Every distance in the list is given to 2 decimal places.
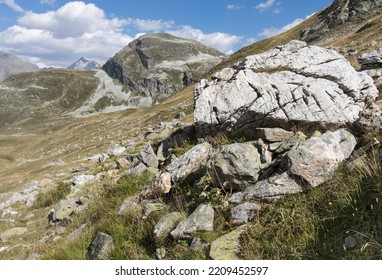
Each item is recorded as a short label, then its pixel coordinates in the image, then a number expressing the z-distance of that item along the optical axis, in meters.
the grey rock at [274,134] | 10.41
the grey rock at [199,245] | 6.74
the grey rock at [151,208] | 8.84
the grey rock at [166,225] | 7.69
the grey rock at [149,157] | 14.21
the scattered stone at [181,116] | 38.26
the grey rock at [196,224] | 7.27
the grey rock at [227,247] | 6.29
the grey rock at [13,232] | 15.09
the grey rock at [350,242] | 5.47
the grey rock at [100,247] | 7.74
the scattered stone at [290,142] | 9.51
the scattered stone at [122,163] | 19.48
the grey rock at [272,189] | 7.40
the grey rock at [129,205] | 9.52
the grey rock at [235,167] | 8.60
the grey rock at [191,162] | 9.98
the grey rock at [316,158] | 7.37
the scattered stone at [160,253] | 7.16
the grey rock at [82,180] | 20.22
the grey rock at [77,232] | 10.41
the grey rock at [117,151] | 26.73
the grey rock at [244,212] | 7.25
